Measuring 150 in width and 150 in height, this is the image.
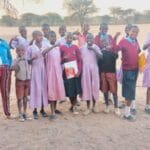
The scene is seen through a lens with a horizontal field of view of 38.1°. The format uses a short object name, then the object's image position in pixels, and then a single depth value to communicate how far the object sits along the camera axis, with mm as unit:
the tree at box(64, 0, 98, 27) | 22045
